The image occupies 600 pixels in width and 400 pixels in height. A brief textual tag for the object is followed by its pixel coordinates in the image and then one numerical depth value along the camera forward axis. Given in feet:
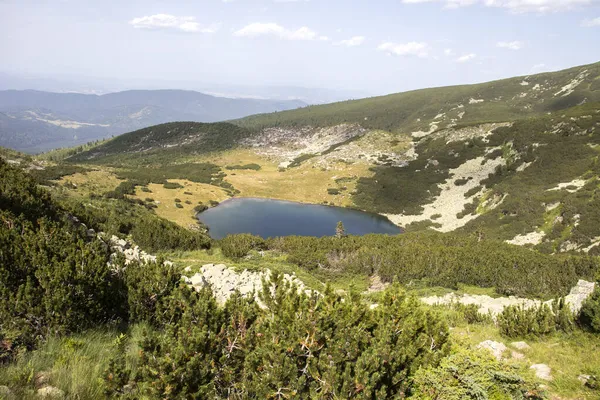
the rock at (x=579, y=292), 44.22
